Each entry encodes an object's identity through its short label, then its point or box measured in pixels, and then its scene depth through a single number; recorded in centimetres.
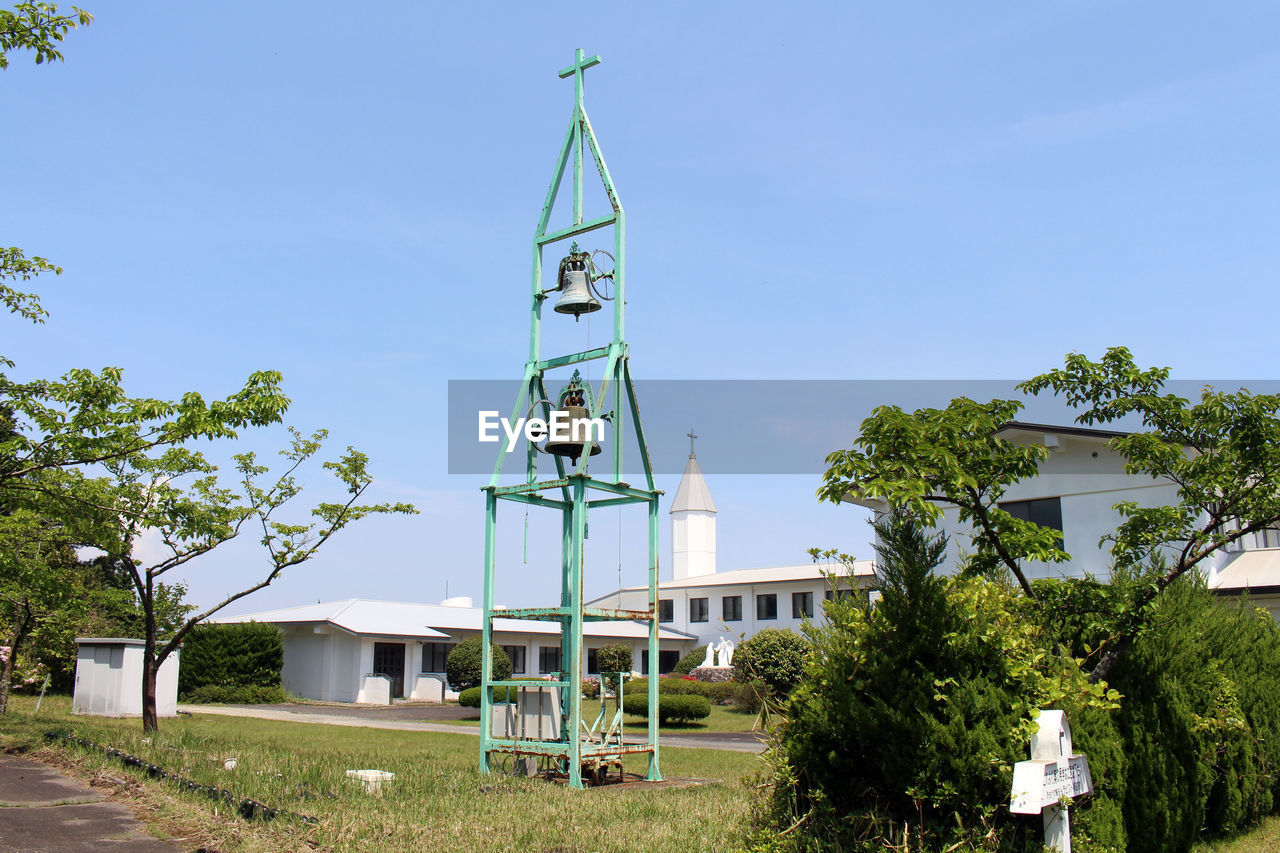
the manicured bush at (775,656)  2852
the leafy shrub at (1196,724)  806
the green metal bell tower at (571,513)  1277
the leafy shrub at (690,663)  4484
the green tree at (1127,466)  685
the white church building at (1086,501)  2067
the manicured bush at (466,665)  3409
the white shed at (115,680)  2548
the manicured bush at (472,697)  2962
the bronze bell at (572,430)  1332
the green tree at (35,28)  1063
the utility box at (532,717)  1335
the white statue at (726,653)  4228
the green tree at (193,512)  1506
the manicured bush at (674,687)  3318
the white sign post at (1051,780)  590
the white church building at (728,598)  4909
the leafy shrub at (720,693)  3512
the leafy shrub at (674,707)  2582
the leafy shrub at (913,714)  621
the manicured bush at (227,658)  3384
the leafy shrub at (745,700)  3056
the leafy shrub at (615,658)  3641
